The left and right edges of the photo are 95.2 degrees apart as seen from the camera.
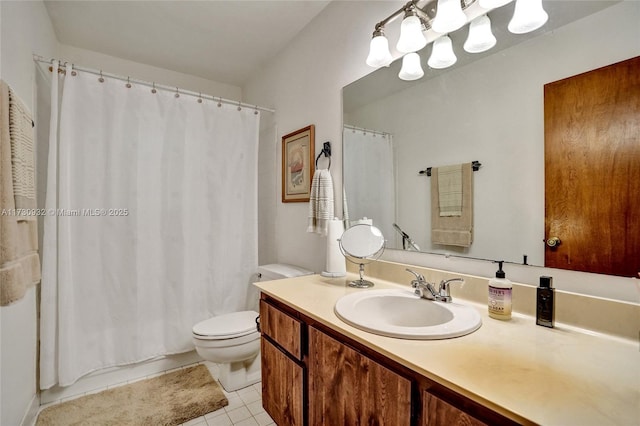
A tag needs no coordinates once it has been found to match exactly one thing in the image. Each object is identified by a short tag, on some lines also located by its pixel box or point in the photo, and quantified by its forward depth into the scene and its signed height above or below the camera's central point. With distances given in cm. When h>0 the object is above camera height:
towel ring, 182 +40
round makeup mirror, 142 -16
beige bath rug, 158 -112
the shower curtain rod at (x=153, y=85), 166 +86
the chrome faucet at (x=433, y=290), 109 -30
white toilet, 173 -77
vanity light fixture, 98 +73
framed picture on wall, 200 +36
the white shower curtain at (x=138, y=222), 167 -5
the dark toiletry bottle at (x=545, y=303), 88 -28
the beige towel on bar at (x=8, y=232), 96 -6
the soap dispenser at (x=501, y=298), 93 -28
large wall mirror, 88 +37
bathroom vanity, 55 -35
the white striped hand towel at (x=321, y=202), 172 +6
